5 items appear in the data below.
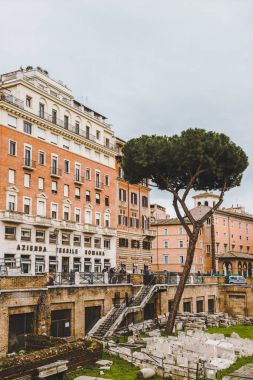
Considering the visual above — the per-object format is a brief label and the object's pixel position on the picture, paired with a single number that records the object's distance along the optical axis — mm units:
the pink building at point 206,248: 77188
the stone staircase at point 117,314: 31784
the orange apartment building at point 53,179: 44656
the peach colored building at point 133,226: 59812
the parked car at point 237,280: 51062
